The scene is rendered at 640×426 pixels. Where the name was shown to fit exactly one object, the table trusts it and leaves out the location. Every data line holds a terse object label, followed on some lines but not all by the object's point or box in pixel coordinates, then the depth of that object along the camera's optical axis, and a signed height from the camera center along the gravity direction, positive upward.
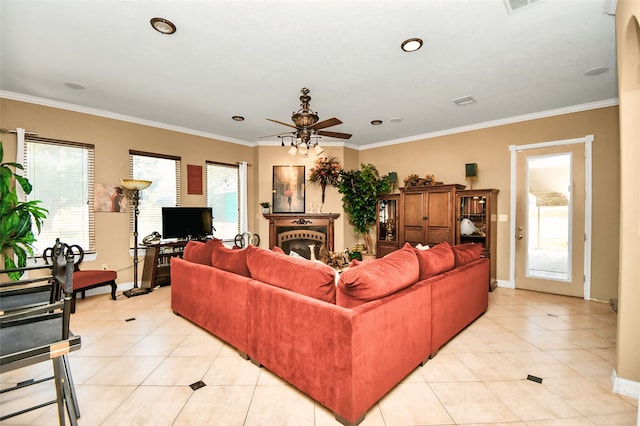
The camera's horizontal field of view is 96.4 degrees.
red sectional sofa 1.77 -0.79
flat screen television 5.04 -0.22
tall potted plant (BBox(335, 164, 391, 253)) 6.22 +0.40
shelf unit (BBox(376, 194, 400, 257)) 5.89 -0.28
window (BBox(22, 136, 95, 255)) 4.08 +0.36
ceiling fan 3.34 +1.03
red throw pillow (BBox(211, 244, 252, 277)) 2.63 -0.48
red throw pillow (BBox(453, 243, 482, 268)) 3.09 -0.49
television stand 4.81 -0.89
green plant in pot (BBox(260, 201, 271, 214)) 6.23 +0.09
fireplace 6.23 -0.45
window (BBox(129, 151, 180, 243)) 5.02 +0.47
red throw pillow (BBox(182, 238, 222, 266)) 3.19 -0.48
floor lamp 4.49 +0.07
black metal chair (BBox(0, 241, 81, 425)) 1.26 -0.63
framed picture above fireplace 6.35 +0.54
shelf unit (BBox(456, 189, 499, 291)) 4.80 -0.11
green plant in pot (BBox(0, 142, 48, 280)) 3.18 -0.09
